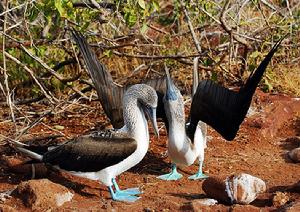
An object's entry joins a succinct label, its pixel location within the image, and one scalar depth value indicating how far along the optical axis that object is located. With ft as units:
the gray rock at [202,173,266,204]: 18.77
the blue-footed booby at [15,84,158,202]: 20.45
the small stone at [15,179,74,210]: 19.28
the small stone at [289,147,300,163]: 24.31
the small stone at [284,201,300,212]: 17.40
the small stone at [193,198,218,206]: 18.87
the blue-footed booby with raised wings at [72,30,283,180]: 21.57
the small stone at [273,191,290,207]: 18.75
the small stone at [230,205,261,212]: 18.17
